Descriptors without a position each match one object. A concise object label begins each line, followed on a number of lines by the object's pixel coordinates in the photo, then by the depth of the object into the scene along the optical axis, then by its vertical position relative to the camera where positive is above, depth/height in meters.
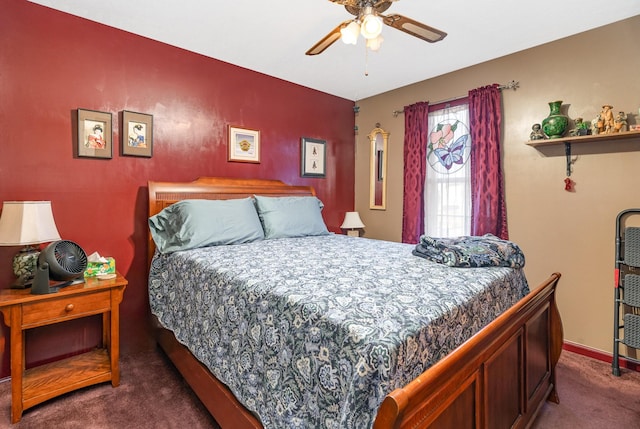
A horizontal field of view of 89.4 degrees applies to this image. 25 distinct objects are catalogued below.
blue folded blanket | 1.79 -0.26
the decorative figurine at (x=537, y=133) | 2.68 +0.62
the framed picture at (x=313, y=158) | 3.80 +0.59
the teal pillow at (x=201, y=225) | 2.40 -0.15
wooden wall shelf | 2.26 +0.52
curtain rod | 2.89 +1.11
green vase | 2.55 +0.68
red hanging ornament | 2.62 +0.19
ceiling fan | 1.71 +1.04
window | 3.30 +0.36
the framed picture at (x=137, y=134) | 2.55 +0.58
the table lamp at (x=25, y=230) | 1.84 -0.15
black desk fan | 1.86 -0.36
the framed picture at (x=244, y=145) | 3.20 +0.63
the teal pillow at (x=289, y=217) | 2.89 -0.09
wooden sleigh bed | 0.88 -0.67
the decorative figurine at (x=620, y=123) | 2.31 +0.61
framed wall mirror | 4.01 +0.49
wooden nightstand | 1.77 -0.76
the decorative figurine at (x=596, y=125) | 2.39 +0.61
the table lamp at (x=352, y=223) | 4.04 -0.20
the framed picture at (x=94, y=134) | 2.35 +0.53
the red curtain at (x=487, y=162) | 2.99 +0.43
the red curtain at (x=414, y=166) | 3.57 +0.46
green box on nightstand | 2.20 -0.43
